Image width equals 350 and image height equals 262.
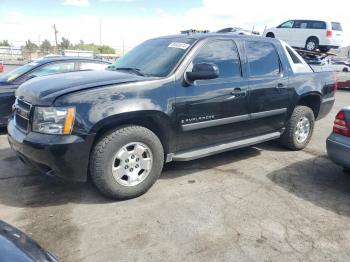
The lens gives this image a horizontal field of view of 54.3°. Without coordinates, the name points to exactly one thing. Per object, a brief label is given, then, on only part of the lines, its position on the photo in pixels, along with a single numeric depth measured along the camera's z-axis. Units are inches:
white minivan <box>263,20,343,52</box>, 555.2
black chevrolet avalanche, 131.2
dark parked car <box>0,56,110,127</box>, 234.1
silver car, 156.7
